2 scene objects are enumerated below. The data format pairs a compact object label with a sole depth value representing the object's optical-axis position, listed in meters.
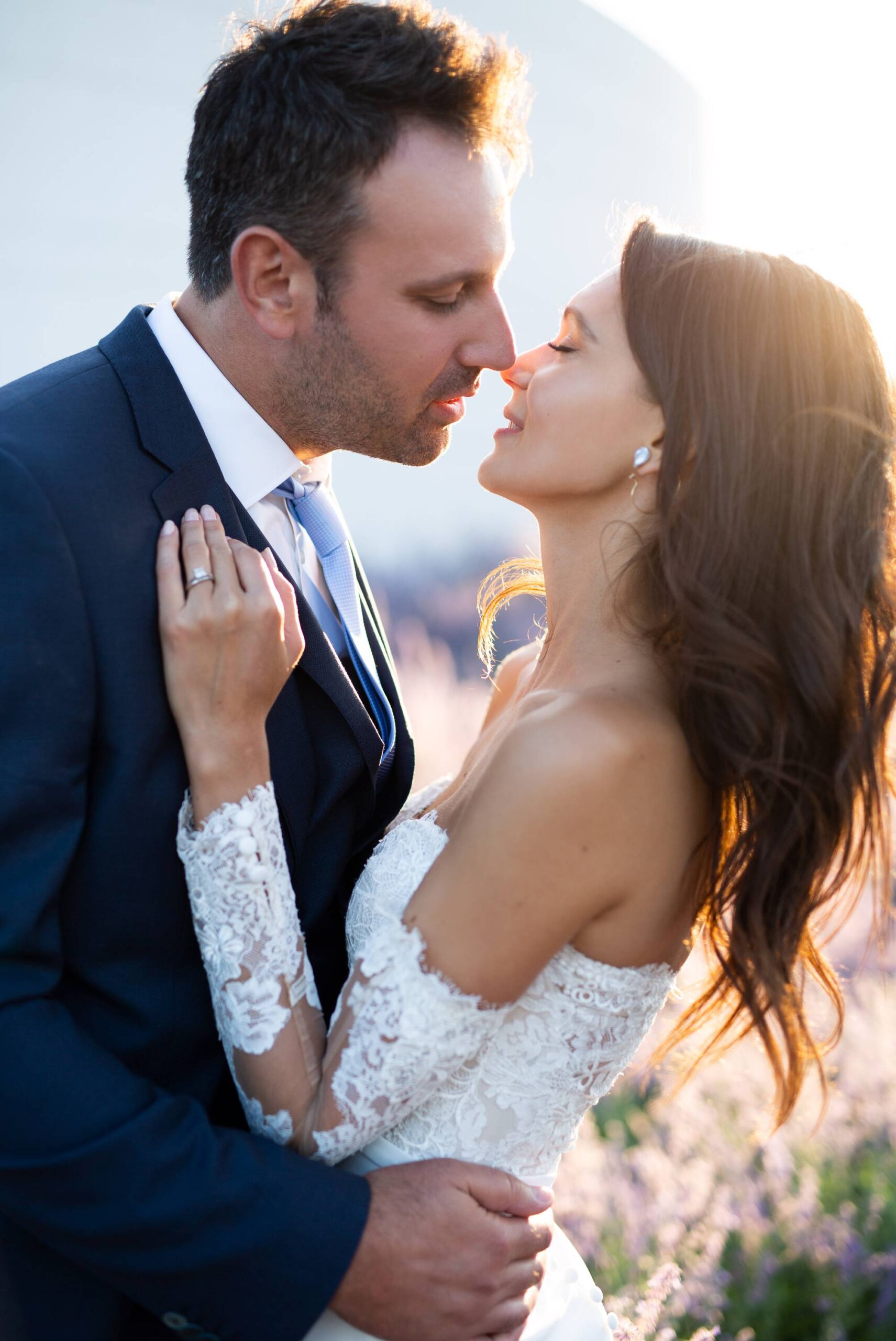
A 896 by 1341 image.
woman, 1.07
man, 1.02
